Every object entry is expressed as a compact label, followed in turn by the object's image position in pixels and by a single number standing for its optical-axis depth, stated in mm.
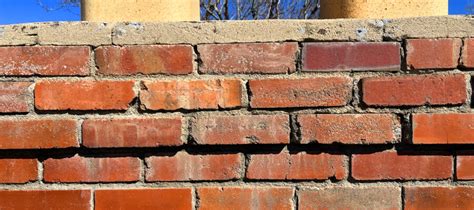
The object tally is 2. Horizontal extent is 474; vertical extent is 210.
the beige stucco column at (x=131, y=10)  1714
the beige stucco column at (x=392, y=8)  1666
